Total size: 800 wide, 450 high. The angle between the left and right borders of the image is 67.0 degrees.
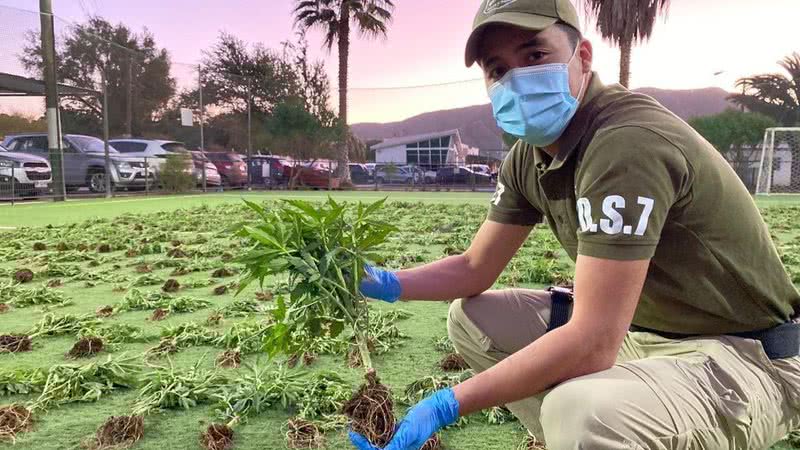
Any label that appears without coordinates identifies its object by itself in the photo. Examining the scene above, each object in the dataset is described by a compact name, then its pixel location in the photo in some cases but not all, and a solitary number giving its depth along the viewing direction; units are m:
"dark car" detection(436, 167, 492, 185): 28.09
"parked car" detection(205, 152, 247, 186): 23.94
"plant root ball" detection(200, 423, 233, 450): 2.27
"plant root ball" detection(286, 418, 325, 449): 2.31
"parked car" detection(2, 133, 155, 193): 15.70
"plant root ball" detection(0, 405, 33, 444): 2.37
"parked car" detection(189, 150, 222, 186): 21.42
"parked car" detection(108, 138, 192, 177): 19.53
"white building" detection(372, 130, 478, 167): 50.22
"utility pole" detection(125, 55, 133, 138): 21.01
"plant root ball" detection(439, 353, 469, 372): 3.11
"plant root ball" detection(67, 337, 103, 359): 3.32
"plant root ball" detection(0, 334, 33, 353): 3.44
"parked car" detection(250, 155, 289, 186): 25.48
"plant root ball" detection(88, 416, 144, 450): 2.30
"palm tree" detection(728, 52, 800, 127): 37.47
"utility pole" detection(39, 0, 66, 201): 15.01
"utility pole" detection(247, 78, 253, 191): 23.98
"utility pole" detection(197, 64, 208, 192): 21.48
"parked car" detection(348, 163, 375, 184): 28.95
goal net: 24.66
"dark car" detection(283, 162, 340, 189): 26.27
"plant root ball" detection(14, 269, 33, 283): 5.43
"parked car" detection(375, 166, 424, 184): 27.94
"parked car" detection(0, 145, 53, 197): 14.31
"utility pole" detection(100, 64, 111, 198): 16.38
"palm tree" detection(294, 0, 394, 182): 30.64
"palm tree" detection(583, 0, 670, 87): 21.42
